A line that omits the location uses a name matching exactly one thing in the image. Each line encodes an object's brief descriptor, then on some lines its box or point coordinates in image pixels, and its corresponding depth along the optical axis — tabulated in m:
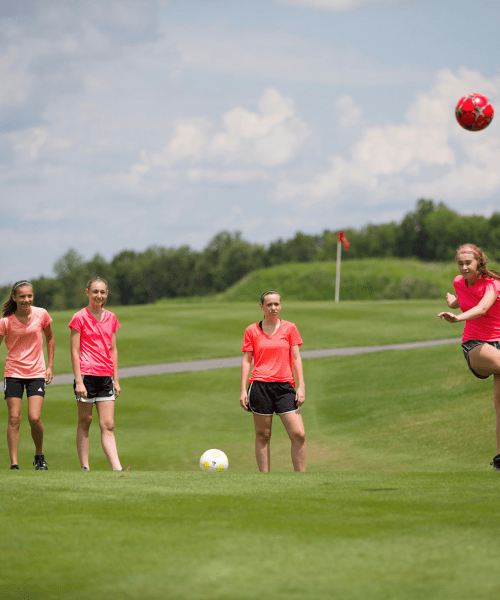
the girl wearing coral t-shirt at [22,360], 18.00
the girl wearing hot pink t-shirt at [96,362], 16.94
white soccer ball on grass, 20.95
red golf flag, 92.82
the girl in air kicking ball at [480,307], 14.81
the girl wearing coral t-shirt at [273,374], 16.62
